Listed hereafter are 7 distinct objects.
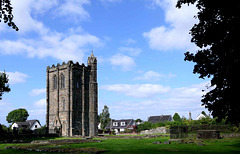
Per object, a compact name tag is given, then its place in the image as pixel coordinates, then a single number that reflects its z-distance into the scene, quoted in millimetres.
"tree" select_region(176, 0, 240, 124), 13094
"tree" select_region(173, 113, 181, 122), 89738
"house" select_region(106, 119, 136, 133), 110162
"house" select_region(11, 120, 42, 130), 93362
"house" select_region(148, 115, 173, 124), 103319
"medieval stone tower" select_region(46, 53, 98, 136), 61312
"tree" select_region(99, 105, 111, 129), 111750
